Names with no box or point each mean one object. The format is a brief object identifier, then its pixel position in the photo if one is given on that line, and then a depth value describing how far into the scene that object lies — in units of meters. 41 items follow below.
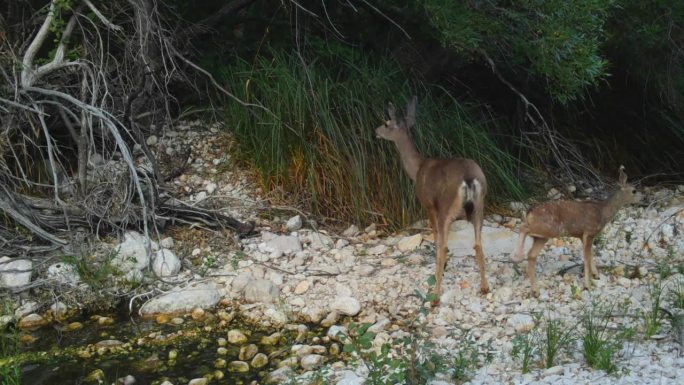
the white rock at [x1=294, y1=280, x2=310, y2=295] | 6.59
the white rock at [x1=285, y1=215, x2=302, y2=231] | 7.63
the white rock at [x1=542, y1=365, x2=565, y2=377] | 4.84
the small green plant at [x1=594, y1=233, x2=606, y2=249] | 7.09
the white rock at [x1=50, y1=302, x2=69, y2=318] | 6.35
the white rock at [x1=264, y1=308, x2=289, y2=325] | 6.19
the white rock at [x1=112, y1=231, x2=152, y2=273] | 6.74
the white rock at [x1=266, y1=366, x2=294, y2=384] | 5.23
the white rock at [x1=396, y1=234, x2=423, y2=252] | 7.25
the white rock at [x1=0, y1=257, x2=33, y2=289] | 6.55
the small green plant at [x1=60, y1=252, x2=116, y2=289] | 6.50
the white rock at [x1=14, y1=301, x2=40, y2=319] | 6.31
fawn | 6.04
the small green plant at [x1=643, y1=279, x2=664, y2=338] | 5.19
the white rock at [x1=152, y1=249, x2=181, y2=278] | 6.81
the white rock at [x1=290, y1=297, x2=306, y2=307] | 6.41
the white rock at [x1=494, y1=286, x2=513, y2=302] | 6.14
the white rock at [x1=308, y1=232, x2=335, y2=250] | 7.39
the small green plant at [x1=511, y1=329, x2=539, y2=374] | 4.90
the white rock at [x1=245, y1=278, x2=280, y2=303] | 6.48
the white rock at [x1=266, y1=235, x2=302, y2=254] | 7.27
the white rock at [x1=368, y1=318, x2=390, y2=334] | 5.86
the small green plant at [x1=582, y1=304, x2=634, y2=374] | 4.79
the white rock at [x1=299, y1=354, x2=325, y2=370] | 5.39
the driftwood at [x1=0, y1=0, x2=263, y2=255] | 7.12
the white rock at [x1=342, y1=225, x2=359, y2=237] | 7.64
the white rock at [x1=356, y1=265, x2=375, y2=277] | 6.83
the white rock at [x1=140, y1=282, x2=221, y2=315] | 6.39
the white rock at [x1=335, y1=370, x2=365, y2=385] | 5.00
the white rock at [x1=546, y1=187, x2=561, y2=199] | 8.64
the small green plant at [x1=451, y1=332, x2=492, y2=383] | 4.93
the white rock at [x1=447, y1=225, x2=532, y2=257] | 7.09
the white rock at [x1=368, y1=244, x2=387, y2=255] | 7.25
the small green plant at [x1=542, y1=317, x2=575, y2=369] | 4.92
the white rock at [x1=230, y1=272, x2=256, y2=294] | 6.61
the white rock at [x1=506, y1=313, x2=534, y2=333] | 5.64
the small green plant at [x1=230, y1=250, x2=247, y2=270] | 6.99
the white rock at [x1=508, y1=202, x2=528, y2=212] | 8.09
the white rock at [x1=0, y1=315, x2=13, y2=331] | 6.07
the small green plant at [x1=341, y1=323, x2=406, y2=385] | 4.64
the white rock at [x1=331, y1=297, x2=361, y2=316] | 6.22
